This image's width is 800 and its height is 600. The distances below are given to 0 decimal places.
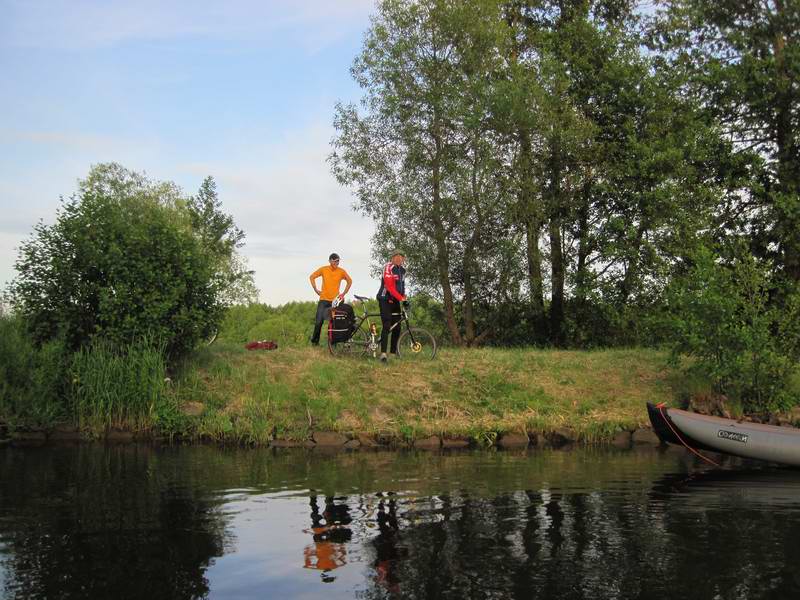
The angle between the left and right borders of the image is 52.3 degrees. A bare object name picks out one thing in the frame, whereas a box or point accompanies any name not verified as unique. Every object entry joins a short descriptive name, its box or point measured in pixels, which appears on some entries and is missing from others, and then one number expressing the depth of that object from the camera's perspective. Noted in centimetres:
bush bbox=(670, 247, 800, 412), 1766
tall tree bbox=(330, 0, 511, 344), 2788
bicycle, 1964
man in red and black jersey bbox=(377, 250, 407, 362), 1842
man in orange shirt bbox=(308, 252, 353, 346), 1955
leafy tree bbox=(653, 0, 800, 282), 2764
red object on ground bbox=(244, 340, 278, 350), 2142
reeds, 1686
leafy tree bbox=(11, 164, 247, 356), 1780
